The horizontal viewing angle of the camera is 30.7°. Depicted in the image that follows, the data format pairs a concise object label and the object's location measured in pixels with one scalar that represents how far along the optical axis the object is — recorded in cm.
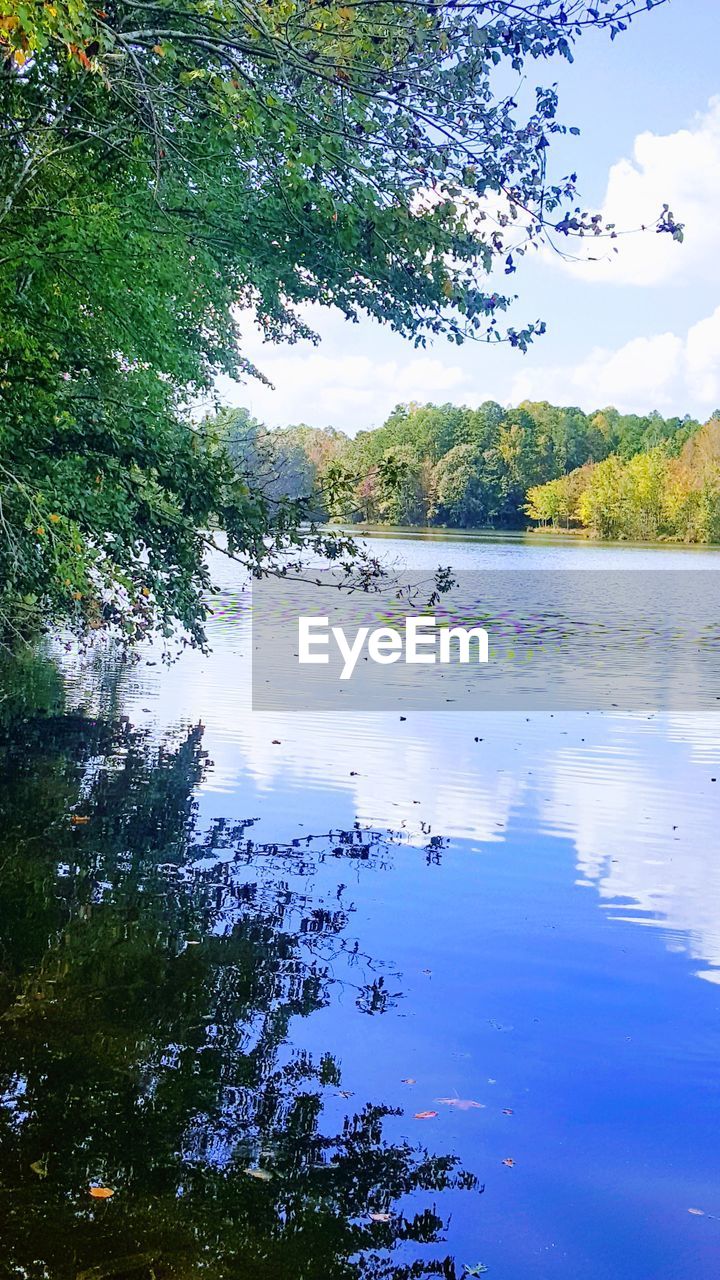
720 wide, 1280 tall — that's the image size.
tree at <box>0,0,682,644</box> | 934
